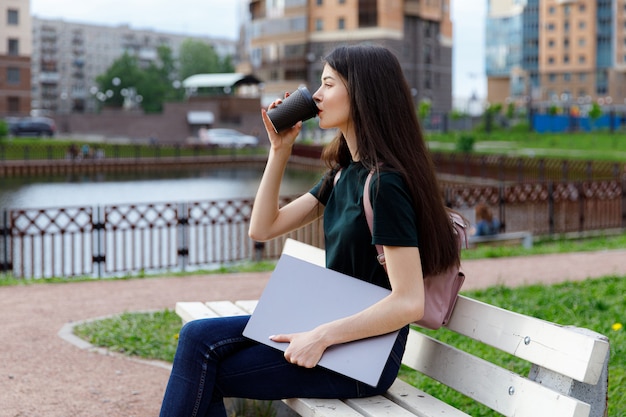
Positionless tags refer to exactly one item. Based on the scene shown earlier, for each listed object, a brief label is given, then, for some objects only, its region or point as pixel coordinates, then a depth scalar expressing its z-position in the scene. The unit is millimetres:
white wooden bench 2475
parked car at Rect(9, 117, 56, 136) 53594
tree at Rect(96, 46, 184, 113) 93000
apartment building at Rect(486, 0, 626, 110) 89688
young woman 2727
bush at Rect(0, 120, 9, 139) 46156
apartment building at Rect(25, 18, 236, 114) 119125
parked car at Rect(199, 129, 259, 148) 54688
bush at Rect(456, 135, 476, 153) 35656
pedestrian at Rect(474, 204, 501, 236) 13945
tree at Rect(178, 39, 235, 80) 104438
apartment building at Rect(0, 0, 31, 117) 65438
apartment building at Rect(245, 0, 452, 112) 67750
